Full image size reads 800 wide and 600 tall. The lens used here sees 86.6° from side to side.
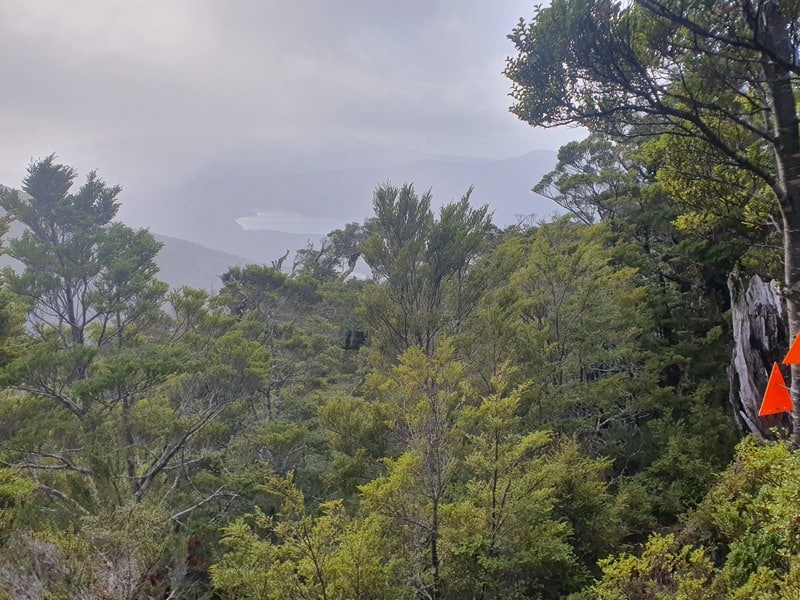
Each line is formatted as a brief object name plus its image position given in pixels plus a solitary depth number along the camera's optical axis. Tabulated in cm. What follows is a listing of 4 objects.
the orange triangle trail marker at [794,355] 315
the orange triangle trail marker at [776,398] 393
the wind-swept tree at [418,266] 925
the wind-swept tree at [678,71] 339
